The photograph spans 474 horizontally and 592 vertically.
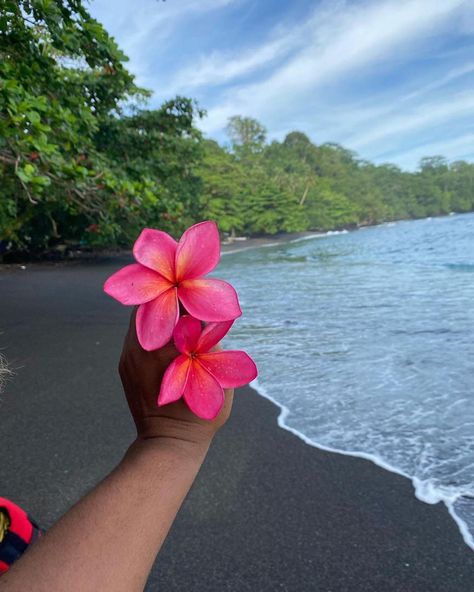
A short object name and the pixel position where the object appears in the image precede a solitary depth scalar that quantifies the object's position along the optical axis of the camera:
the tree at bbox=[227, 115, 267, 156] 77.94
